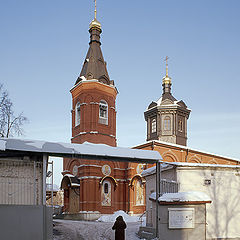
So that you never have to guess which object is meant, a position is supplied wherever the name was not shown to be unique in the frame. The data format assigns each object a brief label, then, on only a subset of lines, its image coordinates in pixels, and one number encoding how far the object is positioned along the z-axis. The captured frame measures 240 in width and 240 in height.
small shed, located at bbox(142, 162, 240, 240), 15.36
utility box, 13.33
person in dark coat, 11.96
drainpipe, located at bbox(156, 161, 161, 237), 14.38
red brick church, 30.19
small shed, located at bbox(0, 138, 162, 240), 11.93
